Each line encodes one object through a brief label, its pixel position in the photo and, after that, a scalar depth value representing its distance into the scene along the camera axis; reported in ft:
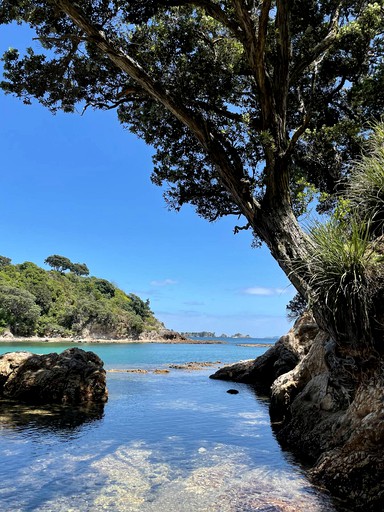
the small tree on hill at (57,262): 497.46
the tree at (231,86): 25.72
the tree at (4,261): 381.64
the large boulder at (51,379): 48.37
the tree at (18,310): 279.28
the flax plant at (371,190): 22.35
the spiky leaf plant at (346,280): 19.12
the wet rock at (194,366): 118.81
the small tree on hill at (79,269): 529.86
